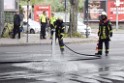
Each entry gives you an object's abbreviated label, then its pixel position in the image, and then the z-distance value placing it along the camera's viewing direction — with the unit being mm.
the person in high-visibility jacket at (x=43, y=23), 29047
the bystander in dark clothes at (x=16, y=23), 28262
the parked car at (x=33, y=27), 40500
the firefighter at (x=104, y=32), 17662
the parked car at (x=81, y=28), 36806
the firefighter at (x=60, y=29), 18375
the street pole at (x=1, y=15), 29956
